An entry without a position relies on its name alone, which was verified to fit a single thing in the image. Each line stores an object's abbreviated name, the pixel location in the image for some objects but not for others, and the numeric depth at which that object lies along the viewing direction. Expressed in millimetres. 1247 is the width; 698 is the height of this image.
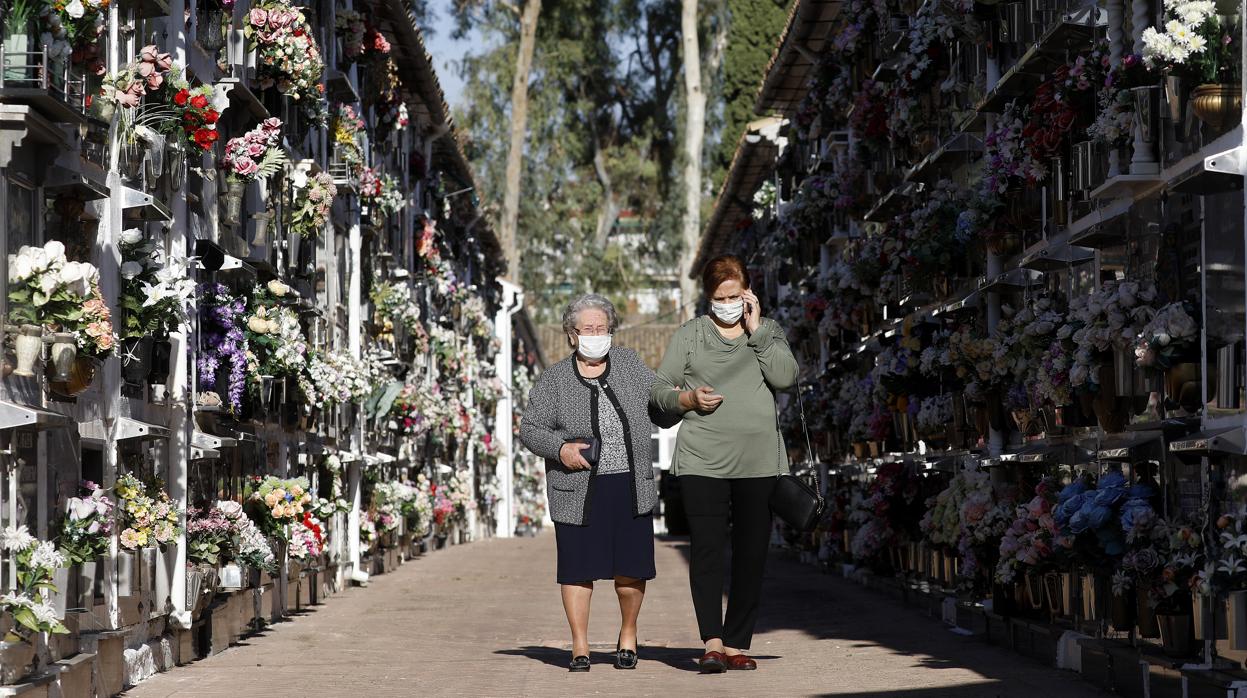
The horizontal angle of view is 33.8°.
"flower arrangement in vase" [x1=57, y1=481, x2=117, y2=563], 11922
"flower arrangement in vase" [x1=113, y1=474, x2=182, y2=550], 13852
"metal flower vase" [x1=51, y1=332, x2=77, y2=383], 11195
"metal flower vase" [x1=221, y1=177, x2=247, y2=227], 18578
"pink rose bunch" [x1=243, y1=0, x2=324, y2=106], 19234
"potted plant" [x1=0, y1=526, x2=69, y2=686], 10008
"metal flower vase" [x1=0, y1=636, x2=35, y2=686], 10180
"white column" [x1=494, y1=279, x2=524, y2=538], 59156
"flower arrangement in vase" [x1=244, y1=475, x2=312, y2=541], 18641
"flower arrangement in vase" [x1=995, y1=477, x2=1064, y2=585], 13781
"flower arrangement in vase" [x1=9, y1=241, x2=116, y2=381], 10812
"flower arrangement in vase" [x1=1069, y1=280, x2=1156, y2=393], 12320
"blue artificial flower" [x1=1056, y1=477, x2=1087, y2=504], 12719
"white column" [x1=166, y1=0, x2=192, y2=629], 15906
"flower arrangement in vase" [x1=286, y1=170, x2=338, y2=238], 21562
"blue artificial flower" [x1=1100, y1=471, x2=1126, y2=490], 12227
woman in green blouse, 12258
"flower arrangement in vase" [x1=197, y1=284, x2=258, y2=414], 17516
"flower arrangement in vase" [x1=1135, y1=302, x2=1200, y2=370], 11367
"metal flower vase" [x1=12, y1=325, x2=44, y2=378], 10781
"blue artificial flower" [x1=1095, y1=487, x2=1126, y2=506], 12070
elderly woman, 12555
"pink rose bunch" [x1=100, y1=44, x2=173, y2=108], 13812
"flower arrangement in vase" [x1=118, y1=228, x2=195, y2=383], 14023
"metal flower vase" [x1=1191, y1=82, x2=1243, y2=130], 10914
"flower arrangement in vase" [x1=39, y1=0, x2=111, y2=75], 11305
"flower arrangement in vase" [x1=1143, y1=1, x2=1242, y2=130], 10945
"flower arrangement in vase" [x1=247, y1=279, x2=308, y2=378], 18828
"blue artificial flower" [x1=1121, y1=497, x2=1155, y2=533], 11680
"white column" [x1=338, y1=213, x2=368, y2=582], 28953
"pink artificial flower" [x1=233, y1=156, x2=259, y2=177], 18359
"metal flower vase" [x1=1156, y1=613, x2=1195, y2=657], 11375
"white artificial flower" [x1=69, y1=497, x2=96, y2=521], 11961
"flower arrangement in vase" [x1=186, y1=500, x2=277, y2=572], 16234
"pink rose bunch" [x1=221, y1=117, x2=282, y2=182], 18391
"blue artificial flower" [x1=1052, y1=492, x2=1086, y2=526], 12414
